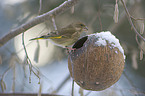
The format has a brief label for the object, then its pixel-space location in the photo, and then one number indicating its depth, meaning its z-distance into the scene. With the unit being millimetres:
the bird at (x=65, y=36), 5116
